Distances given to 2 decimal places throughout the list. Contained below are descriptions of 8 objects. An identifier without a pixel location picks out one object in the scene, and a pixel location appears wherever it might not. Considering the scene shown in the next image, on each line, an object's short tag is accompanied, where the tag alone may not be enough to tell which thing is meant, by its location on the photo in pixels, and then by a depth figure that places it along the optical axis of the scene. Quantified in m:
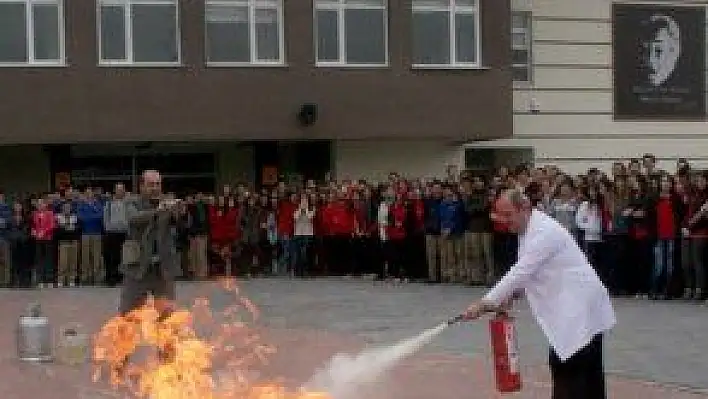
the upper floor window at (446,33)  29.05
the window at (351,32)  28.36
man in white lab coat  7.81
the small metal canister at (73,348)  12.53
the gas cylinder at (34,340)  12.69
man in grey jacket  10.84
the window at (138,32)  26.84
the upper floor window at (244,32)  27.58
